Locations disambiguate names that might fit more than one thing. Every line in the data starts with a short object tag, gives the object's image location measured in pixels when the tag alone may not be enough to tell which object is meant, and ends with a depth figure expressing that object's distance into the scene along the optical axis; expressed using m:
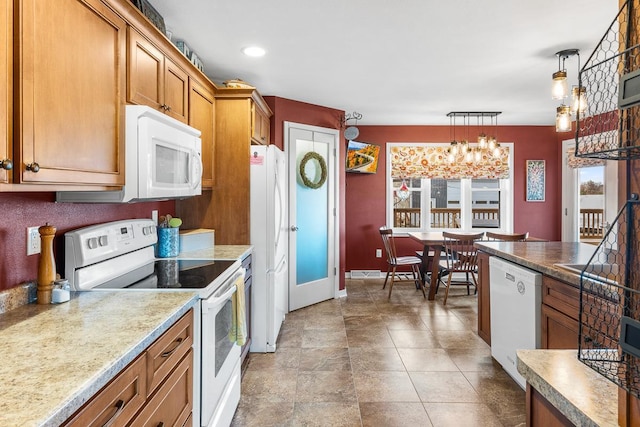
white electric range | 1.73
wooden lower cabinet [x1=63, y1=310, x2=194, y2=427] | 0.98
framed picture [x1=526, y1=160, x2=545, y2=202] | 6.03
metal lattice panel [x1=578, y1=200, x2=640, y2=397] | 0.66
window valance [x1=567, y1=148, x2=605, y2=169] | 5.10
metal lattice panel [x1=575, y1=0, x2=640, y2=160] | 0.61
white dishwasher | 2.33
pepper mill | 1.54
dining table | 4.75
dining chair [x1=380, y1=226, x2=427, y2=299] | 5.04
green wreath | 4.51
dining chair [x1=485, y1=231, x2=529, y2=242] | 4.39
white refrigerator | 3.15
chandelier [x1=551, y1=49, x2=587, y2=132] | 2.65
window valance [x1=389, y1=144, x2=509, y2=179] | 5.98
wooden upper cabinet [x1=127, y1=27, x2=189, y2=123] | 1.84
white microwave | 1.77
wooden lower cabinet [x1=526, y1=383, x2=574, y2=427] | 0.86
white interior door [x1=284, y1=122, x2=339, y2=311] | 4.39
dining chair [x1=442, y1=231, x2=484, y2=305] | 4.53
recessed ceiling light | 2.98
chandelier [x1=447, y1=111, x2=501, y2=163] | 4.73
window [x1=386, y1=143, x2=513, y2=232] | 6.06
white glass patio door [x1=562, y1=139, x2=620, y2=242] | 5.76
